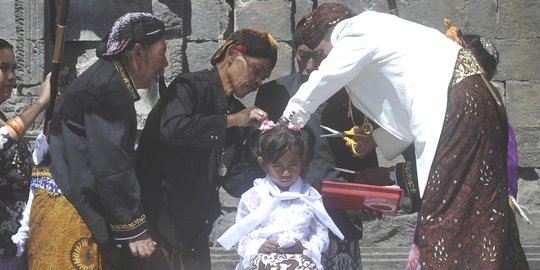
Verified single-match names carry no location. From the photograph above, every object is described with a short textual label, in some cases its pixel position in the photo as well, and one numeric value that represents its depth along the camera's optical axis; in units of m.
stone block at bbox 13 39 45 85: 13.91
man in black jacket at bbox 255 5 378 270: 9.30
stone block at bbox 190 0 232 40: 13.93
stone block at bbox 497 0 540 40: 14.30
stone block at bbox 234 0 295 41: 13.35
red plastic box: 8.67
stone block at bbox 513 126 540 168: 14.32
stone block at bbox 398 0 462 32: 14.15
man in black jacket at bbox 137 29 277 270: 8.83
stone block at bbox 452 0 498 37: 14.22
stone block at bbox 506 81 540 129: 14.34
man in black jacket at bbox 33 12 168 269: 8.19
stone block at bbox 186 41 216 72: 13.95
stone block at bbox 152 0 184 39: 13.80
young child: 8.73
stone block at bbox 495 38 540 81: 14.30
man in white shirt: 7.89
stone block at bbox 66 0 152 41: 14.07
